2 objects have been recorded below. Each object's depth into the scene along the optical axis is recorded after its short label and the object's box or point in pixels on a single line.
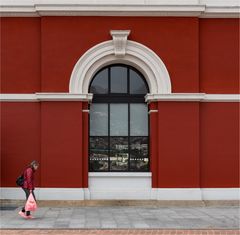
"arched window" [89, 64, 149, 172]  19.80
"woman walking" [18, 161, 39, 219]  16.05
